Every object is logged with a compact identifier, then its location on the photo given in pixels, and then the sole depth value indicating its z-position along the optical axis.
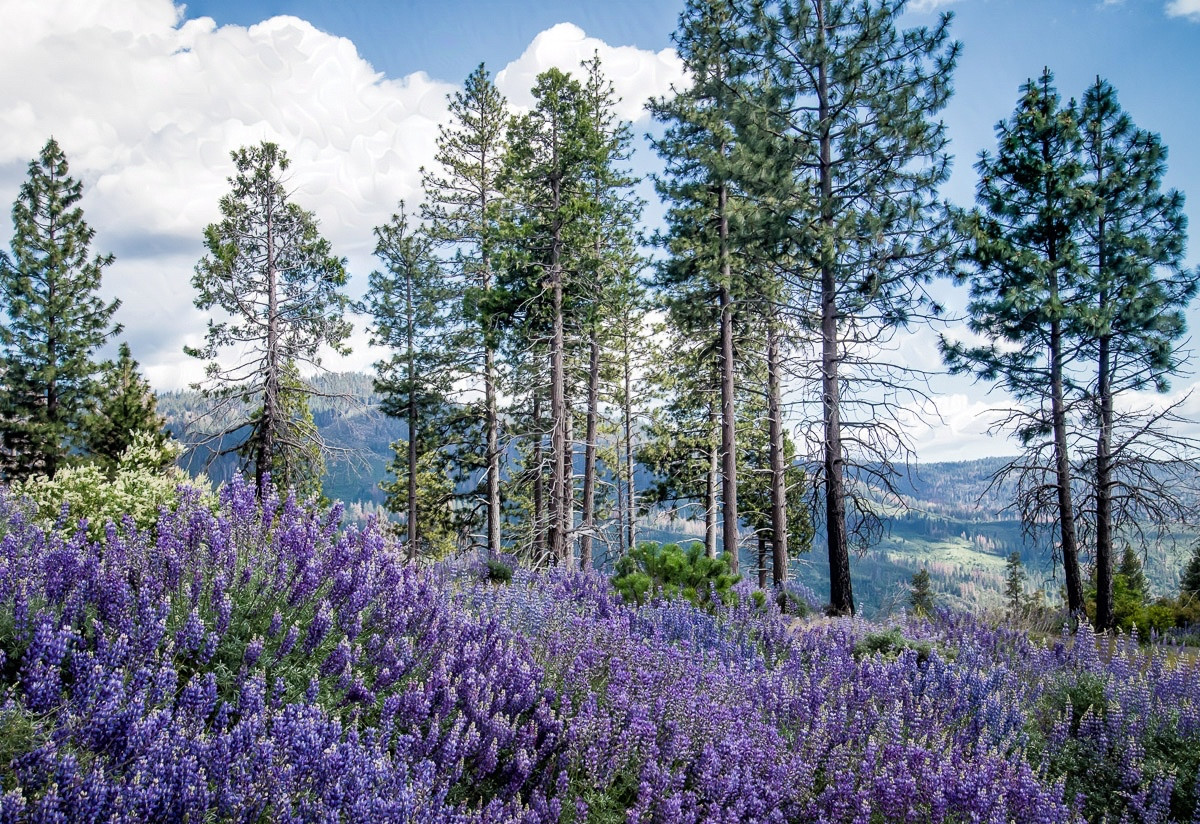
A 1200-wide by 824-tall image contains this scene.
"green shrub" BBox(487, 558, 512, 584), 11.86
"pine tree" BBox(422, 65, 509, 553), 25.45
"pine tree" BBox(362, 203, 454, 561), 30.55
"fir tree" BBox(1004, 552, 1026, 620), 55.36
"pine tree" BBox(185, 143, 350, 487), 21.86
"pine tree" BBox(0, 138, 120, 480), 32.50
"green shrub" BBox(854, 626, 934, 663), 7.16
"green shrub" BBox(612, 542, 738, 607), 9.06
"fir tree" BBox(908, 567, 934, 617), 47.50
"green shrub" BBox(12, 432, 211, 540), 9.38
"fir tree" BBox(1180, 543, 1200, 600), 24.17
